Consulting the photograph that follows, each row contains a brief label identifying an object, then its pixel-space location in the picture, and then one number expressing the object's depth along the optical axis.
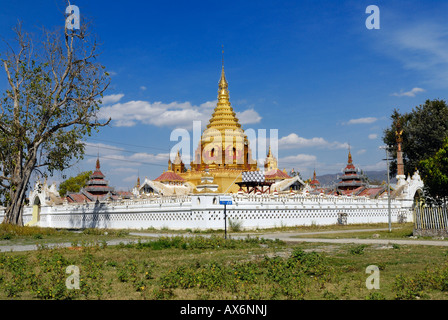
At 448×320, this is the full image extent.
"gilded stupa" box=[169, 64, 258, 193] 53.41
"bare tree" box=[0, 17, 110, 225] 28.94
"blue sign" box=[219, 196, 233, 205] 24.54
